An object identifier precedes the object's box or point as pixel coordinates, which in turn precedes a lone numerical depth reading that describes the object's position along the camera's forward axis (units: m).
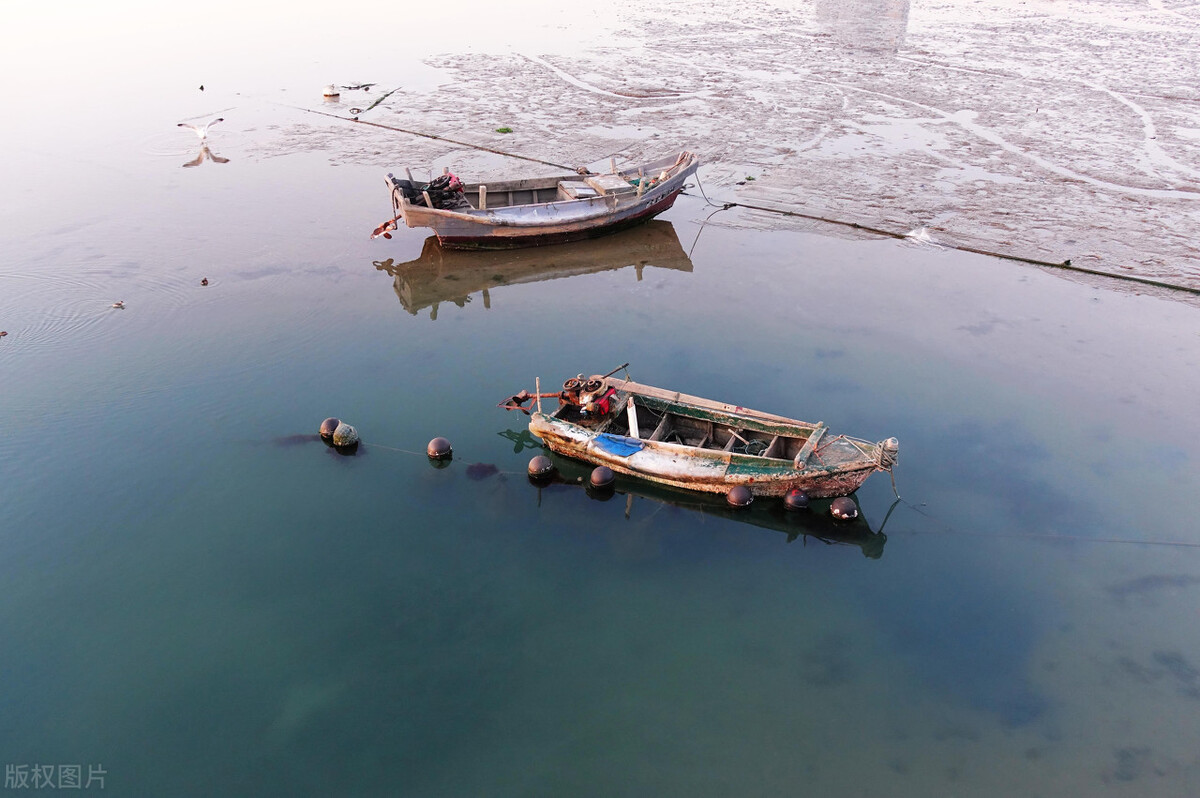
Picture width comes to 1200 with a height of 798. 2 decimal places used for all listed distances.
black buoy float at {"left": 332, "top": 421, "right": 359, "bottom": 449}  16.05
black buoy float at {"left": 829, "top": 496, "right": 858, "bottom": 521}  14.37
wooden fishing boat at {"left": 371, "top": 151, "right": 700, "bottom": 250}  23.92
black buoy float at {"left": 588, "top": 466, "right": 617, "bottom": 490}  15.05
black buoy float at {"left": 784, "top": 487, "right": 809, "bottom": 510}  14.44
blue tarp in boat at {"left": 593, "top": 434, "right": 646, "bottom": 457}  15.25
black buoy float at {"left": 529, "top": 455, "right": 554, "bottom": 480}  15.38
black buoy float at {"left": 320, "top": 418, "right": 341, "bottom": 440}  16.27
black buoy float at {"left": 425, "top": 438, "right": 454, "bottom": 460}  15.77
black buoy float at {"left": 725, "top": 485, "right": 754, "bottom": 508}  14.48
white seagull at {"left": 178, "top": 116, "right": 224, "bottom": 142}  32.75
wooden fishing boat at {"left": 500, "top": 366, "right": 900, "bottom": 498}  14.37
